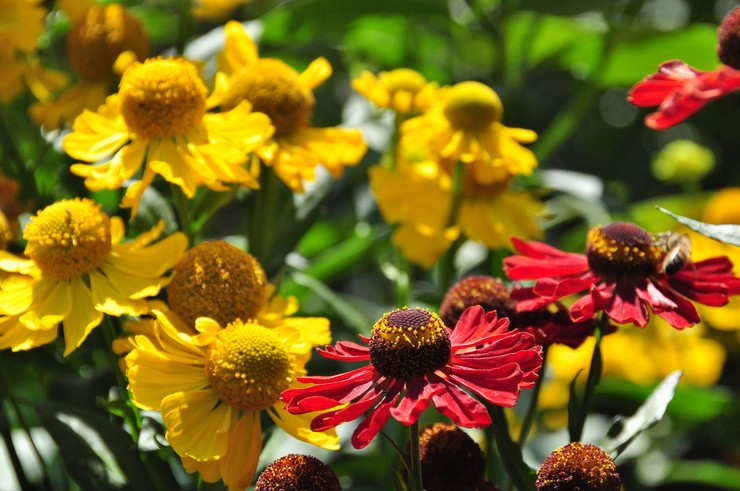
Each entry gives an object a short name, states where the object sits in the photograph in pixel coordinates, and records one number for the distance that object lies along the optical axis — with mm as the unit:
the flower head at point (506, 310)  659
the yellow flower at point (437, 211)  754
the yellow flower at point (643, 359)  875
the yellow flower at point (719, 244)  896
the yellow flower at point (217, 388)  636
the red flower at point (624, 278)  648
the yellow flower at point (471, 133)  735
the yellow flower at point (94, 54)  744
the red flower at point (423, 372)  613
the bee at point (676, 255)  658
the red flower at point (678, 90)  632
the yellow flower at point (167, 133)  672
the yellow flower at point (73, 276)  653
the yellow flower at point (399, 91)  751
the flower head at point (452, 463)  644
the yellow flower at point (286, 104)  704
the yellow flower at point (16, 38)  735
